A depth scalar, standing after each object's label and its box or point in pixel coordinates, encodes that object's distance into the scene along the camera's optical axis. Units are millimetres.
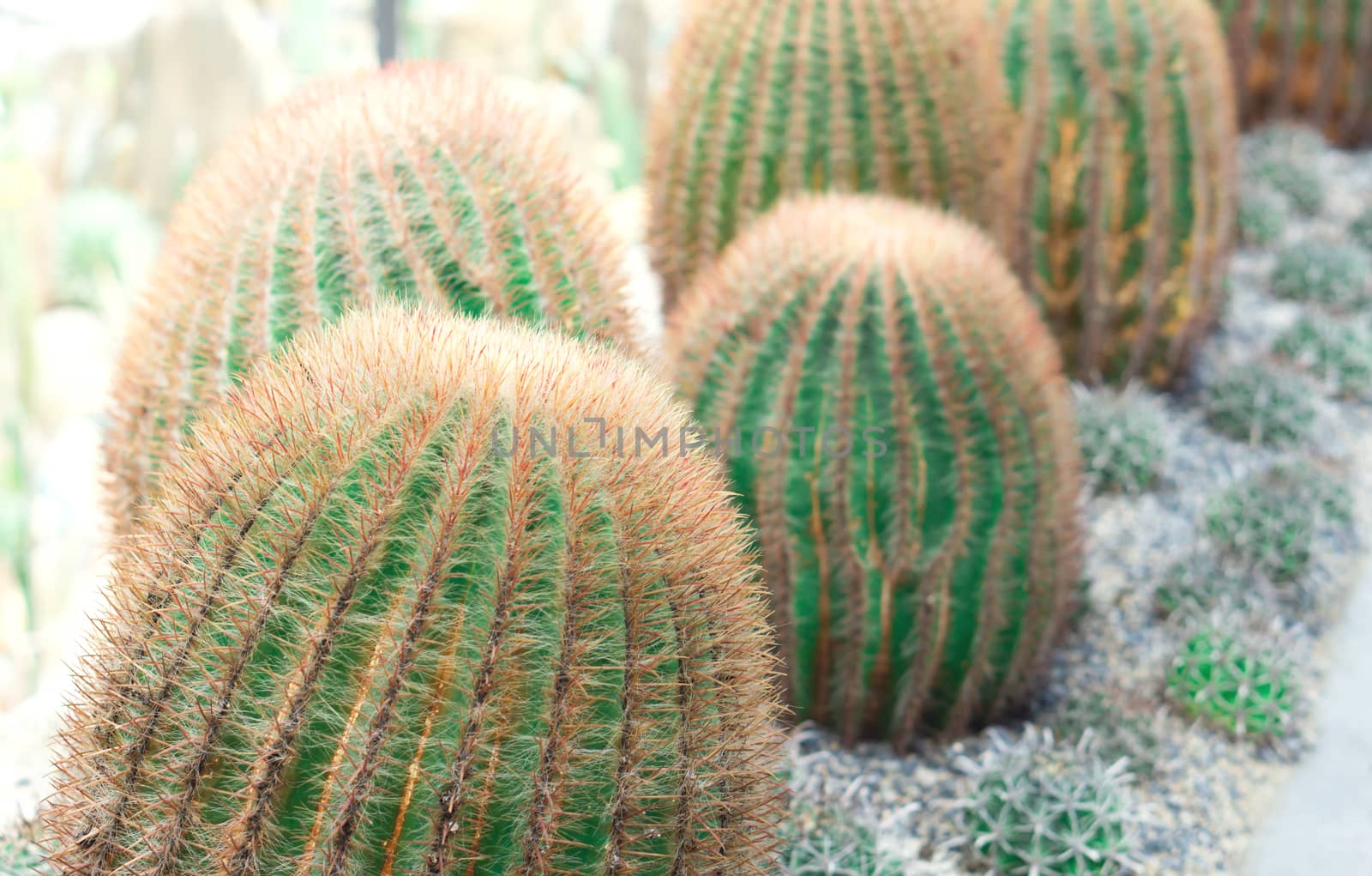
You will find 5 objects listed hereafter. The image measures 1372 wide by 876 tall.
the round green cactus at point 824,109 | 2656
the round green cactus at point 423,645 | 1022
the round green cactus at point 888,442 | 1952
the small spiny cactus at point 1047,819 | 1896
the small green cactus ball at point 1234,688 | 2314
